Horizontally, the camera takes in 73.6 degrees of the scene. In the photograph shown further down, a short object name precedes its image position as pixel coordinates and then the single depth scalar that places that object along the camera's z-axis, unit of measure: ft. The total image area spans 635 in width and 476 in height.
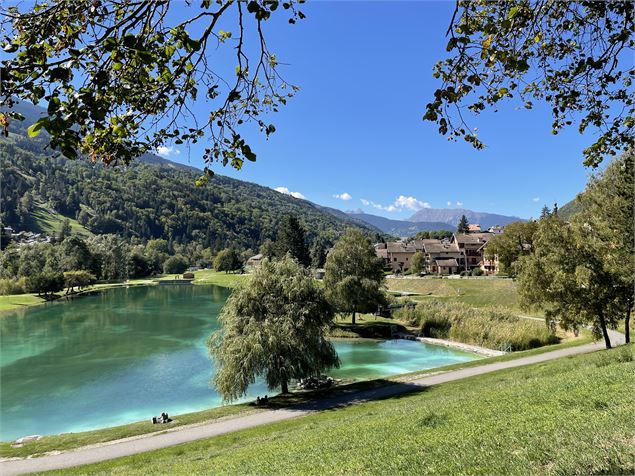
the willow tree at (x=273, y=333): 76.18
